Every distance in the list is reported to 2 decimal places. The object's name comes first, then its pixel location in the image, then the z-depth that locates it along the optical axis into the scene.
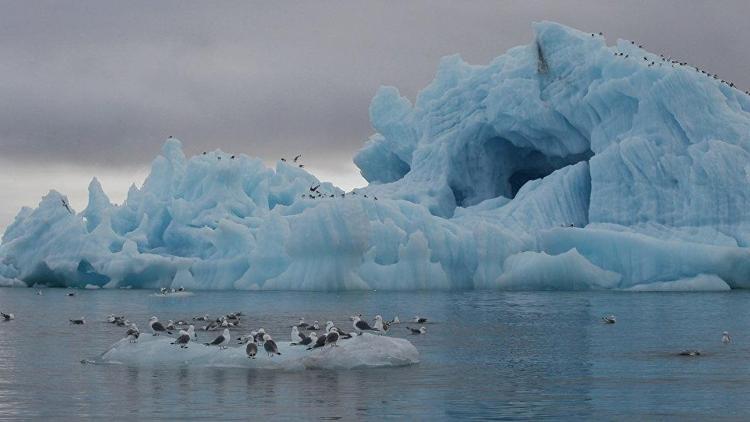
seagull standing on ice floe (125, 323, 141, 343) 25.81
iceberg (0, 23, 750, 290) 58.03
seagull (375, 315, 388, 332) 33.22
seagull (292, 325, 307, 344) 27.50
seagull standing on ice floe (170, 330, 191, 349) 24.53
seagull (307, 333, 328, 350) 24.11
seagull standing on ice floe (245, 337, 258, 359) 23.42
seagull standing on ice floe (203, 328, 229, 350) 25.66
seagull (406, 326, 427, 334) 33.81
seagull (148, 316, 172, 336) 28.71
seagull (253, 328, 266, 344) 25.27
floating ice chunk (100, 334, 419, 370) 23.42
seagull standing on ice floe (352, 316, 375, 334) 29.02
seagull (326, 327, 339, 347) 23.91
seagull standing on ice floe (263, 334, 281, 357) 23.44
